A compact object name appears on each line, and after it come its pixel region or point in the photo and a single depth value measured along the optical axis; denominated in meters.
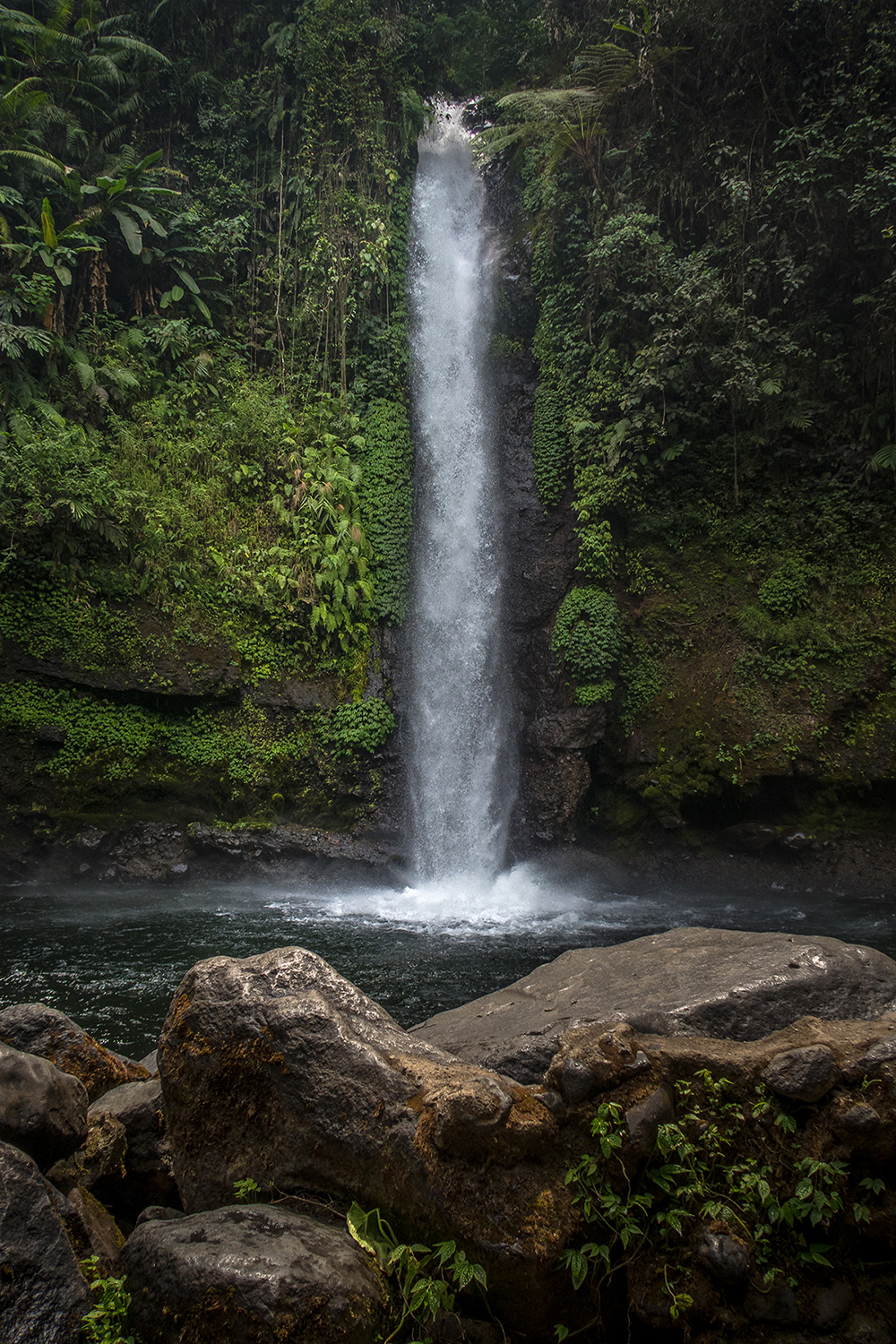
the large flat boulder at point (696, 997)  3.55
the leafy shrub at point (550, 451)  13.87
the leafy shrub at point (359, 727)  12.24
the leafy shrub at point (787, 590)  11.62
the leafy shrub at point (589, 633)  12.25
